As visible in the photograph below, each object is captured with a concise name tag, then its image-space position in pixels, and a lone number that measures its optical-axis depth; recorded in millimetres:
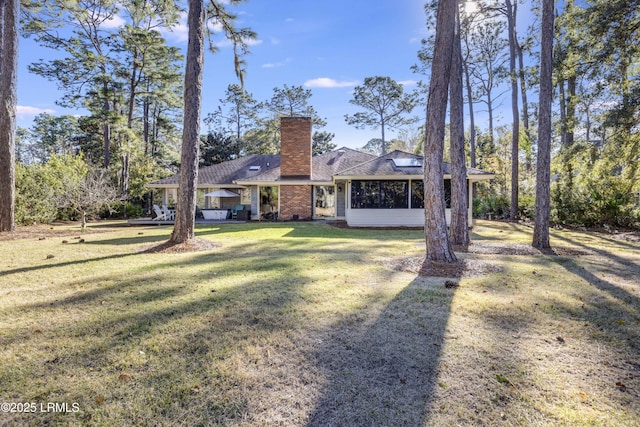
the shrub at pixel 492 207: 19834
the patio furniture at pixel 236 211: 20078
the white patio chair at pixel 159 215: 17964
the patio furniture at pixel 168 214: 17995
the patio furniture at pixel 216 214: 19547
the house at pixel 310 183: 15398
